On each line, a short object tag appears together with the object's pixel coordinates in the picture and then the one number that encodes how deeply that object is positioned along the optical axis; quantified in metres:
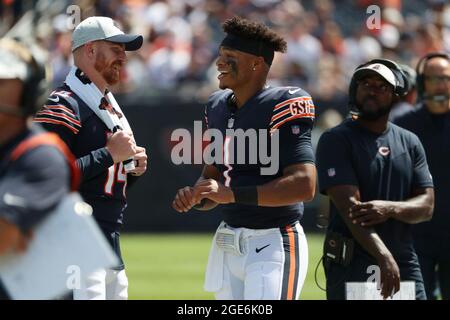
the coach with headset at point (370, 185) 12.30
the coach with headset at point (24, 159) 7.36
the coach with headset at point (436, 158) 14.73
